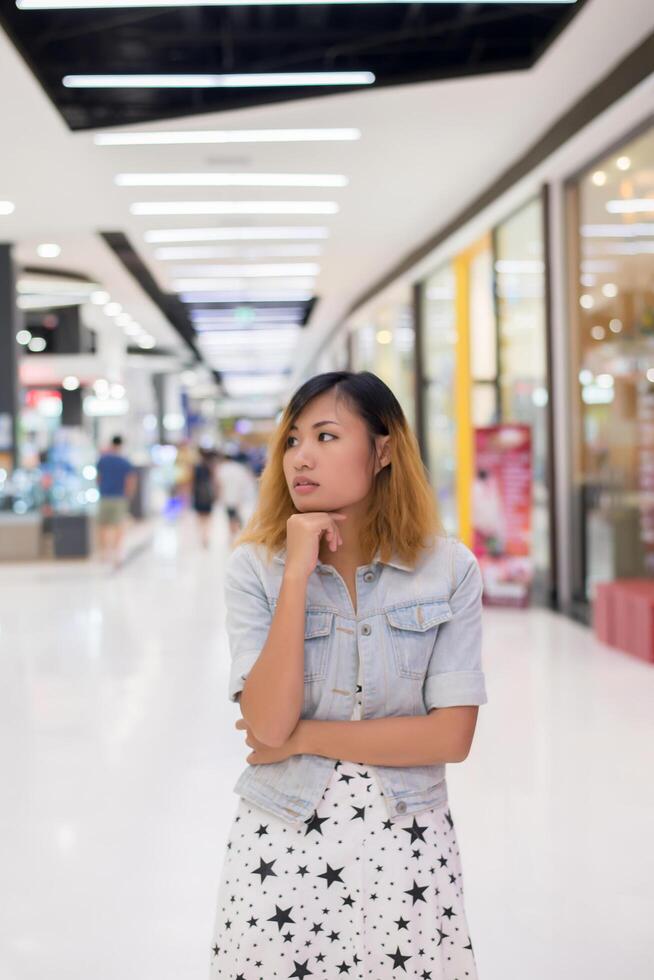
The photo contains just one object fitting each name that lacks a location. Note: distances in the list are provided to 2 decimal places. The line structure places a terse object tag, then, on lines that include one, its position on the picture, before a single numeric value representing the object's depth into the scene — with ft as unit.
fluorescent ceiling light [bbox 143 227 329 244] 40.11
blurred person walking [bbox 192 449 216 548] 51.01
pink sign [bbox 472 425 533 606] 30.04
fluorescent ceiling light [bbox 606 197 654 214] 24.40
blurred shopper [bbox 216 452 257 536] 49.16
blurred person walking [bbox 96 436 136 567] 42.11
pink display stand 22.10
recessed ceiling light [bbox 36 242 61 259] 45.04
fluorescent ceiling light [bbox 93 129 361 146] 27.40
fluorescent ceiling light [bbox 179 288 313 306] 57.26
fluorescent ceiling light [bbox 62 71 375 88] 24.03
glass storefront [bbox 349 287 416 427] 53.83
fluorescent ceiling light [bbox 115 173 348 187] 31.73
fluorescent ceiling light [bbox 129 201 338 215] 35.45
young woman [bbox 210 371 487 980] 5.08
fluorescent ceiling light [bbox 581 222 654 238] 24.61
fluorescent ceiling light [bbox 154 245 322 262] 43.70
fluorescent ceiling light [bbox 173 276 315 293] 52.46
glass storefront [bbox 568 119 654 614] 24.71
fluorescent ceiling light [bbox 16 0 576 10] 20.12
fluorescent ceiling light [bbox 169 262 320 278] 48.65
